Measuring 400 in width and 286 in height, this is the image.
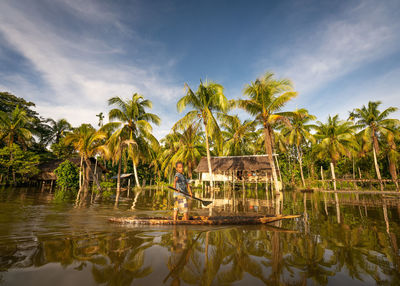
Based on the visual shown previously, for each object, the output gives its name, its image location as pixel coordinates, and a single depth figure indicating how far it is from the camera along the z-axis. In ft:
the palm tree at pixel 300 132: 74.33
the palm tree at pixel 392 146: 63.00
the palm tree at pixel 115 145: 53.62
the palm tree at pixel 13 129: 63.57
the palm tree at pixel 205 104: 49.71
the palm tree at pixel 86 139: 53.47
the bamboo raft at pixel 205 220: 15.20
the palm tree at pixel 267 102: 45.11
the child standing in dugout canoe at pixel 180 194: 16.24
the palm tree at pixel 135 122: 58.54
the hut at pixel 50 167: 73.20
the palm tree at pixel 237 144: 81.30
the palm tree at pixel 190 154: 73.00
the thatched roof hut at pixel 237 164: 65.46
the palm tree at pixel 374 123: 64.59
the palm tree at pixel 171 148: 81.26
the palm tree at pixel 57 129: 103.96
